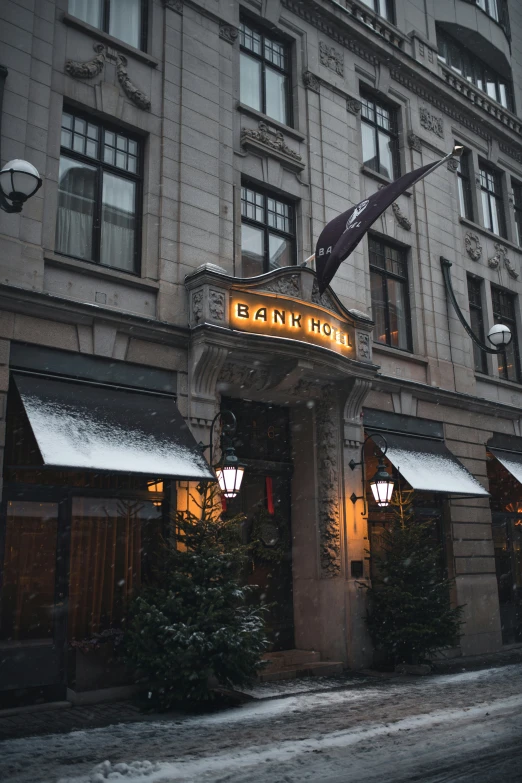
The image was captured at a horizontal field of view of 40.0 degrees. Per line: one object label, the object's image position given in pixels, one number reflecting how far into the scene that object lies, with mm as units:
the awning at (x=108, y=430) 9273
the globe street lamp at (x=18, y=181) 8484
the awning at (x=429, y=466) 14340
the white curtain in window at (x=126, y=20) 12531
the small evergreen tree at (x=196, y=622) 9000
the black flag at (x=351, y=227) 12275
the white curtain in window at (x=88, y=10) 11977
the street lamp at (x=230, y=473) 10367
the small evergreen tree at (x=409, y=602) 12633
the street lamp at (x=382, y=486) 12375
